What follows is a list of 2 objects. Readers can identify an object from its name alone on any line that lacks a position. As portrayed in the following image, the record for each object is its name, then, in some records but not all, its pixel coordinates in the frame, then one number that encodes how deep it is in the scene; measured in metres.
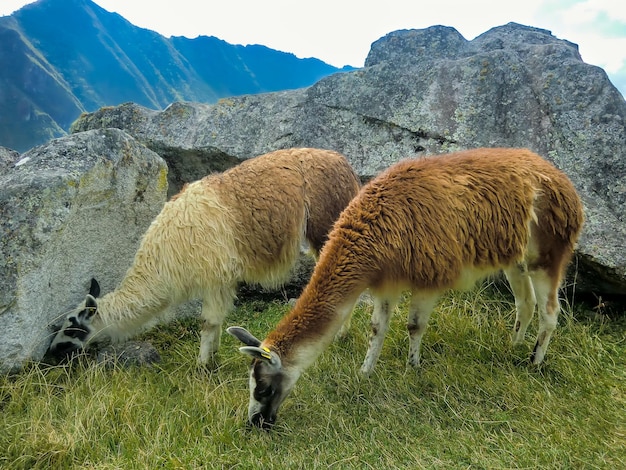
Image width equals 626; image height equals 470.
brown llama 4.14
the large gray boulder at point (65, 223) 4.74
